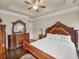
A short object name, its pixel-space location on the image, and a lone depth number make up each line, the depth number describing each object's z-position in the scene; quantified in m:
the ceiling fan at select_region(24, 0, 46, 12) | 1.84
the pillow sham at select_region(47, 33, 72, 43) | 2.25
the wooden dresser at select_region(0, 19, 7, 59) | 1.96
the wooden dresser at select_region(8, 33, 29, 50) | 2.99
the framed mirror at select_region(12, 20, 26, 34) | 3.14
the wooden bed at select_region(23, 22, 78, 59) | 1.04
